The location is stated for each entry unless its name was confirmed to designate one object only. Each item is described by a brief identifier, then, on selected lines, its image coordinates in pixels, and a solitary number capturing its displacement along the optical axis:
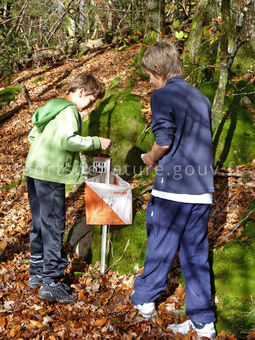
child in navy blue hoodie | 2.23
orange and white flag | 3.22
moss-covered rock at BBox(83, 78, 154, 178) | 5.11
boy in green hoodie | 2.82
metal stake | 3.23
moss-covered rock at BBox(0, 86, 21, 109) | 10.17
